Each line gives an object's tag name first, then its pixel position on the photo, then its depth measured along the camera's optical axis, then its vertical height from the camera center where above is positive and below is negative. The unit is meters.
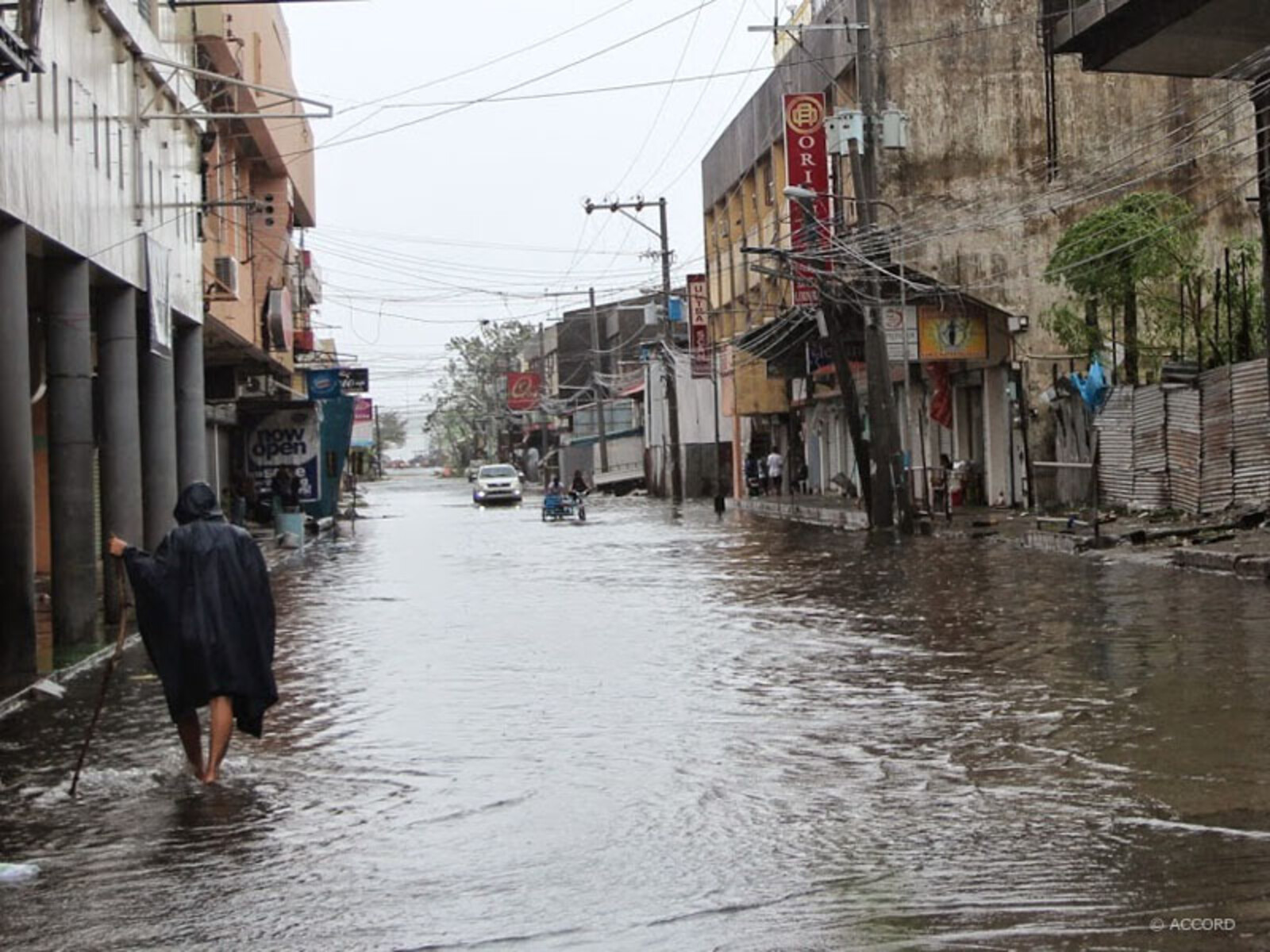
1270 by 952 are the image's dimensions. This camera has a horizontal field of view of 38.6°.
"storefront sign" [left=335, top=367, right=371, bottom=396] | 51.06 +2.43
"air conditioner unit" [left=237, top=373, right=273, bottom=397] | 45.19 +2.09
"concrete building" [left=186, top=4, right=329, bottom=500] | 33.75 +5.59
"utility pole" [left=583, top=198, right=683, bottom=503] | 66.75 +3.45
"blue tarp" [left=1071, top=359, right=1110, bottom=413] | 32.93 +0.93
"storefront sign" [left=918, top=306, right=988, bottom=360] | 41.56 +2.49
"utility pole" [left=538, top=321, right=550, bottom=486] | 131.25 +7.52
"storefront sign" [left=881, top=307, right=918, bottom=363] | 38.50 +2.46
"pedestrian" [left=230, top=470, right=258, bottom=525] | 42.65 -0.58
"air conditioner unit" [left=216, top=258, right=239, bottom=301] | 33.16 +3.64
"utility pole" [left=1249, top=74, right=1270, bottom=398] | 24.66 +3.53
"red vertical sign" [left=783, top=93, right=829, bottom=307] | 43.91 +7.36
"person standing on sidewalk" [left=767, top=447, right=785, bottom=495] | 62.62 -0.72
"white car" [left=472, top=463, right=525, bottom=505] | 69.88 -1.01
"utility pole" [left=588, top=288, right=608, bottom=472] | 90.81 +2.75
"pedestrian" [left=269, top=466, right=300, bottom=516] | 45.44 -0.52
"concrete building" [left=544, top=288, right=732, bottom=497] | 77.38 +2.68
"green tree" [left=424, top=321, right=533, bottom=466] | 135.62 +6.29
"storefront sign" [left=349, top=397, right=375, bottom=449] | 80.36 +1.91
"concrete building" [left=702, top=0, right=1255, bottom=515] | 41.84 +6.61
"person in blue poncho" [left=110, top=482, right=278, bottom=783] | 9.56 -0.81
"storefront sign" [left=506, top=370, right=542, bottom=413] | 117.19 +4.49
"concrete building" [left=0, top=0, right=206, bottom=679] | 14.81 +2.03
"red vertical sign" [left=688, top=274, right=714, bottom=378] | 65.75 +4.57
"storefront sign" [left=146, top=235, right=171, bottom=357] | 21.34 +2.12
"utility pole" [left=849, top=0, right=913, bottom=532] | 34.91 +1.64
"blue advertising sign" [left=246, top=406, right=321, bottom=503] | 46.91 +0.60
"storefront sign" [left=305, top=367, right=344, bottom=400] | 49.22 +2.24
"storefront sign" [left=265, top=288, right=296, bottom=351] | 41.53 +3.50
